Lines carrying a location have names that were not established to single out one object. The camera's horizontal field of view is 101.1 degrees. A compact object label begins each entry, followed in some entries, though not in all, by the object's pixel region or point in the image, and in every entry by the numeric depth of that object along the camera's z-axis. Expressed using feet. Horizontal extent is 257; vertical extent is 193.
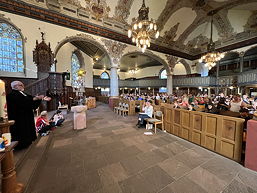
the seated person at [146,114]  15.30
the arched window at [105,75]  65.81
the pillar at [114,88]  29.63
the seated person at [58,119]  15.38
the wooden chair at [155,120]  13.63
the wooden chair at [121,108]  23.92
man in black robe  7.58
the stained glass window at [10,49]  18.81
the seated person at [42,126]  11.48
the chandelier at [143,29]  17.24
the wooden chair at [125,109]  23.09
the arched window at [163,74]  60.28
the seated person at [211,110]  10.94
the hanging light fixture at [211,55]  28.43
